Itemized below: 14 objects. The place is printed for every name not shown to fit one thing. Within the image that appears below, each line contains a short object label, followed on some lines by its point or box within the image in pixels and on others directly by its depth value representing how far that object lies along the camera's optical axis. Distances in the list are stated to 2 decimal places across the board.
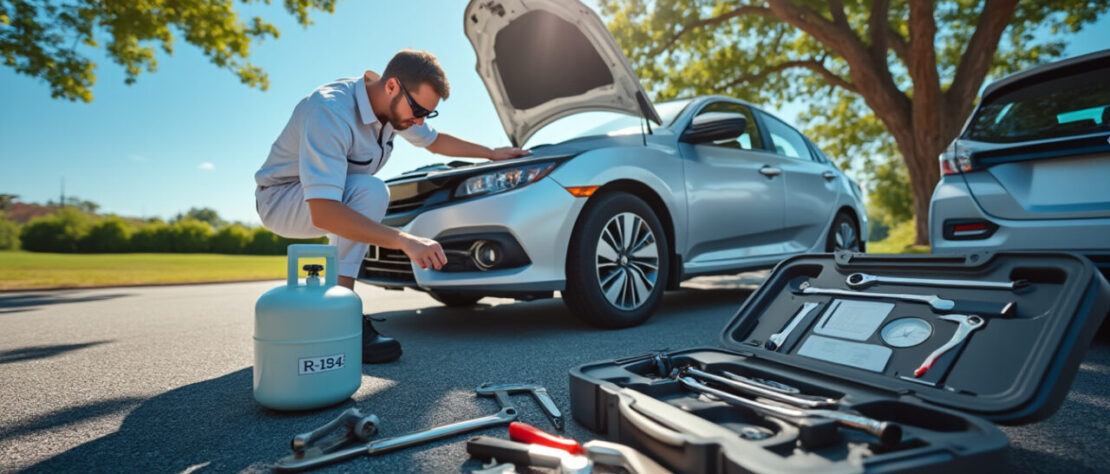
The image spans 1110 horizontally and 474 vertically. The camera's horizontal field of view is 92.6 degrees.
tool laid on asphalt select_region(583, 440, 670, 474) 1.08
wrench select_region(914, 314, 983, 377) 1.33
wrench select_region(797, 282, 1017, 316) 1.33
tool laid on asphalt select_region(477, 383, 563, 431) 1.57
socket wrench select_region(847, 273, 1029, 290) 1.36
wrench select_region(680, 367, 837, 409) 1.21
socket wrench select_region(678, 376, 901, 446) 1.00
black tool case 0.99
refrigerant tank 1.55
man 1.91
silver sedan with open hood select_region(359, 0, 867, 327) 2.61
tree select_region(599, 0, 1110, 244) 9.63
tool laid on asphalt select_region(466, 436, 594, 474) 1.08
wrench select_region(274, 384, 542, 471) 1.23
